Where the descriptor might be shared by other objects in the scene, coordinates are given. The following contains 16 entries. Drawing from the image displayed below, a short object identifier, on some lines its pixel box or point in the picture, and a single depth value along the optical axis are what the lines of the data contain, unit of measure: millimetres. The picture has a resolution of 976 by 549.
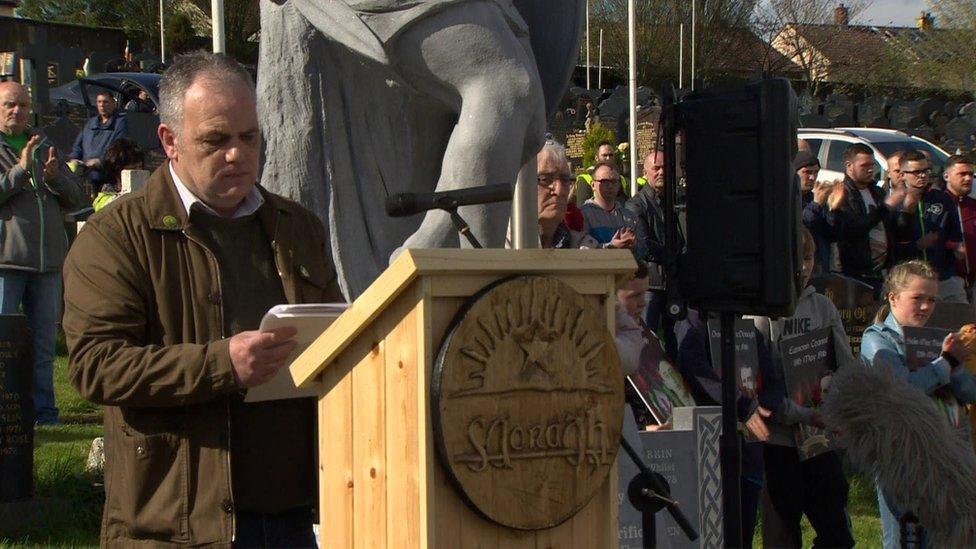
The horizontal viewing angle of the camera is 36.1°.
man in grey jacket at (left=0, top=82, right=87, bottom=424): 8633
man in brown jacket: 2846
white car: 17922
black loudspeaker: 5645
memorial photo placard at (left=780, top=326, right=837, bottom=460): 6543
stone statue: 4199
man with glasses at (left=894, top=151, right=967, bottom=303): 12195
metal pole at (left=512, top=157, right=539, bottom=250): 4922
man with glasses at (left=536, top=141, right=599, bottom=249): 7340
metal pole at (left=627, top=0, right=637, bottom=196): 14259
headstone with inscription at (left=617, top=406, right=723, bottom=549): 5629
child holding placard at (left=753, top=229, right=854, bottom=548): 6516
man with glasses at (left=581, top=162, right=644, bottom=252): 9430
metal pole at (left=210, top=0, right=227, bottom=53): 7059
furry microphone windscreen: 6016
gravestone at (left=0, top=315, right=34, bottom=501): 6645
